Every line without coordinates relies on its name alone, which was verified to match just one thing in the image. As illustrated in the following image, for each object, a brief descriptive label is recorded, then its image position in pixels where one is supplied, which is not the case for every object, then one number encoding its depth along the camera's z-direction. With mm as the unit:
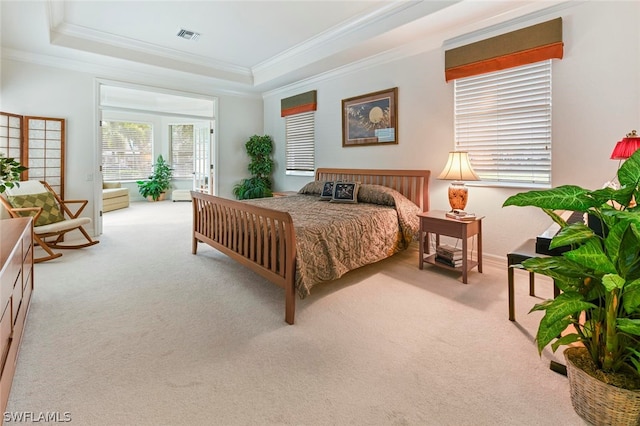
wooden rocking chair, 3758
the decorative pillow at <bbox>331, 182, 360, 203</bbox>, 4027
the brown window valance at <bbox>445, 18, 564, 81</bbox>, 2936
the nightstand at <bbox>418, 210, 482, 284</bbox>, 3049
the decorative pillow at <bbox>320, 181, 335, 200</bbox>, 4353
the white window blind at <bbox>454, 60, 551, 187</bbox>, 3113
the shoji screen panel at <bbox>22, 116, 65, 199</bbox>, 4363
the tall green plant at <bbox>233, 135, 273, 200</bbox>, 6367
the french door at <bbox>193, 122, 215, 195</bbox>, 8414
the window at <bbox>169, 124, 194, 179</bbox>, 9523
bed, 2420
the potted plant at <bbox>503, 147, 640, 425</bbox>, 1222
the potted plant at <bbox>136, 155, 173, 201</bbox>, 9125
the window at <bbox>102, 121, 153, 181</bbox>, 8711
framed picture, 4328
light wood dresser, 1402
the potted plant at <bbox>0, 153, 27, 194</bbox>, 3035
